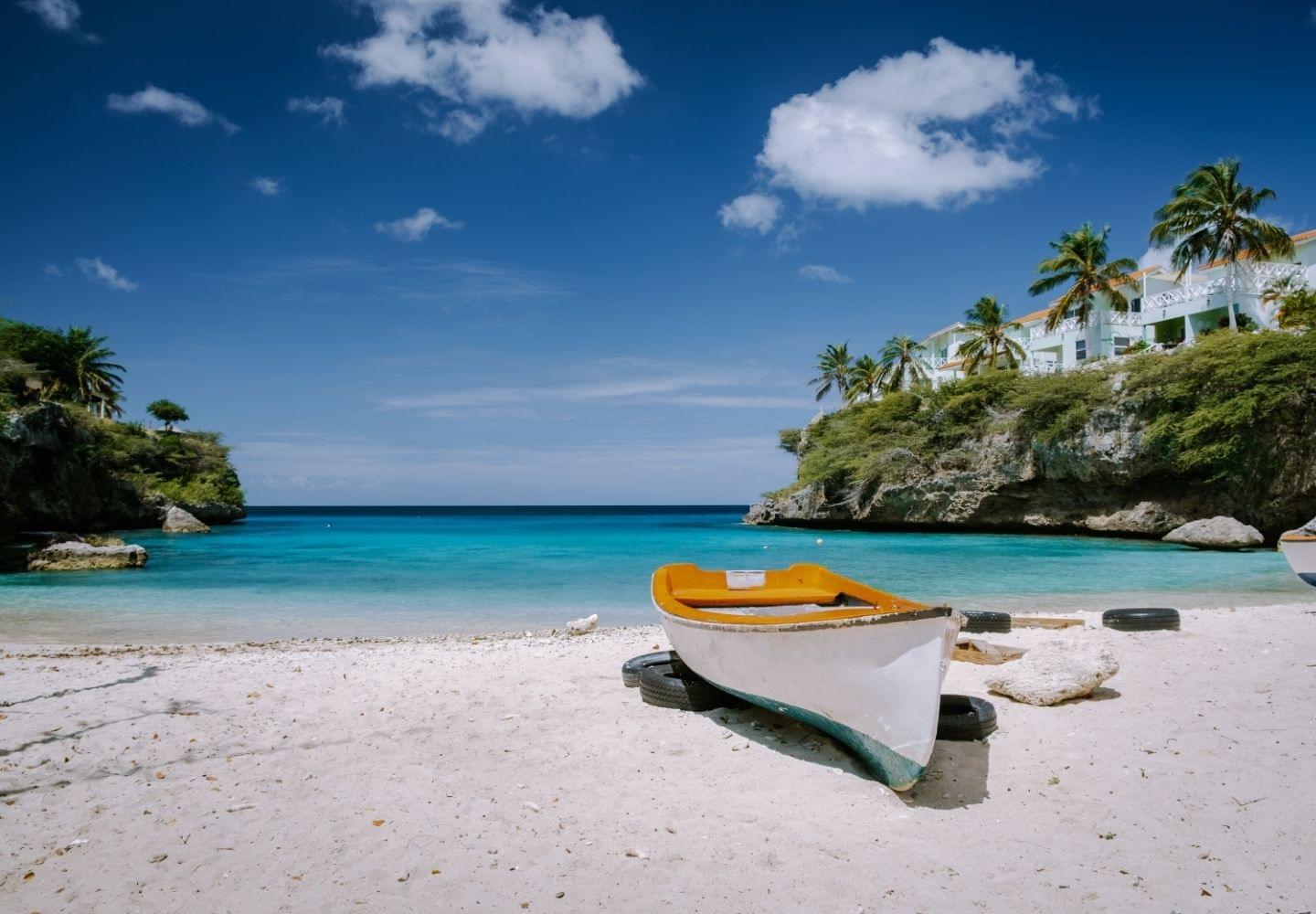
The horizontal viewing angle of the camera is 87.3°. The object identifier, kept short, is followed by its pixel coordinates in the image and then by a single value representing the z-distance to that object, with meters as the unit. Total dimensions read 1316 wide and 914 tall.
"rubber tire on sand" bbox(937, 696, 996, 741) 5.44
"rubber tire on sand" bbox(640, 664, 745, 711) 6.27
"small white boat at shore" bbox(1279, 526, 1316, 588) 11.86
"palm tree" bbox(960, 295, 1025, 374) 42.75
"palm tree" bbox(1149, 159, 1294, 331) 31.59
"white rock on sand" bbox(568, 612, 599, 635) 10.98
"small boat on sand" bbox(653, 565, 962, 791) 4.27
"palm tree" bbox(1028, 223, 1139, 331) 37.22
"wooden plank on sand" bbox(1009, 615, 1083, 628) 10.38
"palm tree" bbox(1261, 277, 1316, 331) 29.67
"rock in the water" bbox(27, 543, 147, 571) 21.95
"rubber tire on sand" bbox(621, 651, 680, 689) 7.12
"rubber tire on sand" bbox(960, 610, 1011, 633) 10.04
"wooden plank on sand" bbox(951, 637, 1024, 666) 7.91
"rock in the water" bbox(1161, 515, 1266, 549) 26.19
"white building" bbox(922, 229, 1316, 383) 34.91
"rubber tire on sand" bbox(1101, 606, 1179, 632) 9.38
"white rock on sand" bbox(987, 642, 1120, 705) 6.35
